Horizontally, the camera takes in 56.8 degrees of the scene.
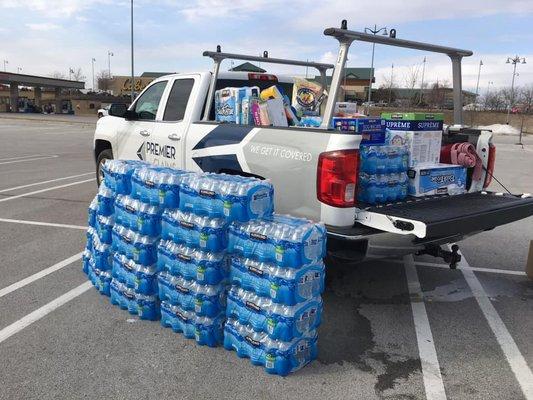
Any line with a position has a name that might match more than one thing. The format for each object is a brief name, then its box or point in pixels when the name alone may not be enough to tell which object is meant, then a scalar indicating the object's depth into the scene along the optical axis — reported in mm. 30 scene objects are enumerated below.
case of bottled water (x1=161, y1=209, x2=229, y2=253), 3549
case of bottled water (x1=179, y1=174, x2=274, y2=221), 3477
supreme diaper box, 4664
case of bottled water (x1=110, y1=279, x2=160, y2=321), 4055
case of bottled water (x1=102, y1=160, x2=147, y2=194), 4234
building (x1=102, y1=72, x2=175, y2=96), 68112
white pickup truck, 3818
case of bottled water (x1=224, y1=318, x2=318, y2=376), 3299
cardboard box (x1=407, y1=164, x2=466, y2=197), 4613
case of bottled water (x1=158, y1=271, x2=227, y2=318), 3645
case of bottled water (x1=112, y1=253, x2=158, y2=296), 4031
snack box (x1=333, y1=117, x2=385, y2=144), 4355
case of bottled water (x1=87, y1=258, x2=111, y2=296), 4484
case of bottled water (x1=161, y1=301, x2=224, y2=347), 3664
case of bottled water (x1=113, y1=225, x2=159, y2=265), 4012
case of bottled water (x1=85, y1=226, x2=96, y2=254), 4742
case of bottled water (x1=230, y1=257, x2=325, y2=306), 3229
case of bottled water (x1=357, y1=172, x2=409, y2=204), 4250
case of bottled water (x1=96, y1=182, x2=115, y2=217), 4430
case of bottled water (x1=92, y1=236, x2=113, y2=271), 4473
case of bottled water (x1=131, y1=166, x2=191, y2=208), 3861
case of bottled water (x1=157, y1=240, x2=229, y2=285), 3592
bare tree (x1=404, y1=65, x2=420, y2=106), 65462
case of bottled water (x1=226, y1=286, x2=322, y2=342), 3266
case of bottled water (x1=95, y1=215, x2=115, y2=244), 4422
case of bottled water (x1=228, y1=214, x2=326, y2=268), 3221
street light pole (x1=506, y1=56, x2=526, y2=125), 66875
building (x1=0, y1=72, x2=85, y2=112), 61125
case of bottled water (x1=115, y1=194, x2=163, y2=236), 3973
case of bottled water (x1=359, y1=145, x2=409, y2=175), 4223
